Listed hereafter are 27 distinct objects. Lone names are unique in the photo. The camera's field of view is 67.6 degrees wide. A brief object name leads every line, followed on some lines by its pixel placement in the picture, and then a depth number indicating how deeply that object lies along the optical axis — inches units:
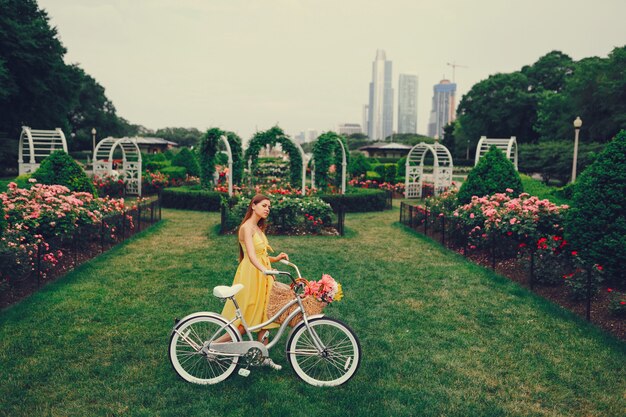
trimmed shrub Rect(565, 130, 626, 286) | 280.8
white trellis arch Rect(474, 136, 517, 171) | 774.4
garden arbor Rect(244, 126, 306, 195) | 719.1
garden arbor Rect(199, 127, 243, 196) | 759.1
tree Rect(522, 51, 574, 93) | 1914.4
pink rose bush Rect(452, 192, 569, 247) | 367.2
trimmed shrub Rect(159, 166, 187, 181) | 991.0
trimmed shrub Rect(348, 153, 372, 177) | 1148.5
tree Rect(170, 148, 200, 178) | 1115.9
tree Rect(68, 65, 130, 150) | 2085.4
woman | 180.5
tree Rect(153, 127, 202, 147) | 3841.0
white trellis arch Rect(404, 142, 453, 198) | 899.4
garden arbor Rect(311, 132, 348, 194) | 736.3
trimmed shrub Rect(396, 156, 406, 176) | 1140.5
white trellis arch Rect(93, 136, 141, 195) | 883.4
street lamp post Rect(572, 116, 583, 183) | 716.7
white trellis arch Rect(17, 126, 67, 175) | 734.5
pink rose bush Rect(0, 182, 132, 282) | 283.6
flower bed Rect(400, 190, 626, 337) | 276.4
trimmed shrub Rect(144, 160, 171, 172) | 1220.5
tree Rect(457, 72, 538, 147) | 1886.1
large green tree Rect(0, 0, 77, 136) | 1059.9
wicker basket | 179.2
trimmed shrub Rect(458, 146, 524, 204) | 472.4
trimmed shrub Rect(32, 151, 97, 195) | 460.4
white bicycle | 171.2
